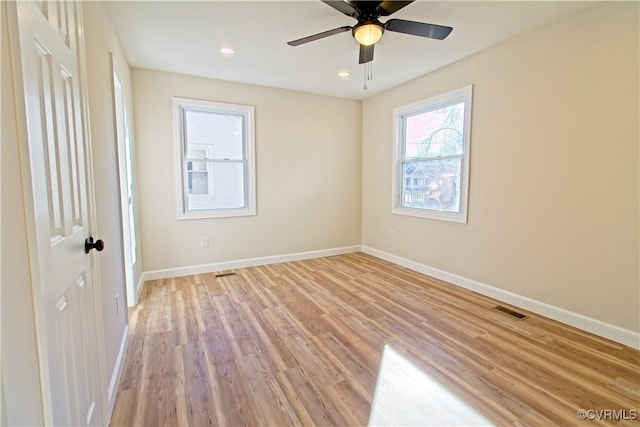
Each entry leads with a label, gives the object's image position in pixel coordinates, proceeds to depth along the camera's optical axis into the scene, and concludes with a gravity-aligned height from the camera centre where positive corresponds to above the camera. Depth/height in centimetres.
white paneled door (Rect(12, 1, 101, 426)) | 80 -8
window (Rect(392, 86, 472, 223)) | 341 +34
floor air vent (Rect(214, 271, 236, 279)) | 387 -116
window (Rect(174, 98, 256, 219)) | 379 +34
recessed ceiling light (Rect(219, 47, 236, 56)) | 296 +133
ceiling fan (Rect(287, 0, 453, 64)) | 199 +113
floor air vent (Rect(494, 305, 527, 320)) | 269 -117
